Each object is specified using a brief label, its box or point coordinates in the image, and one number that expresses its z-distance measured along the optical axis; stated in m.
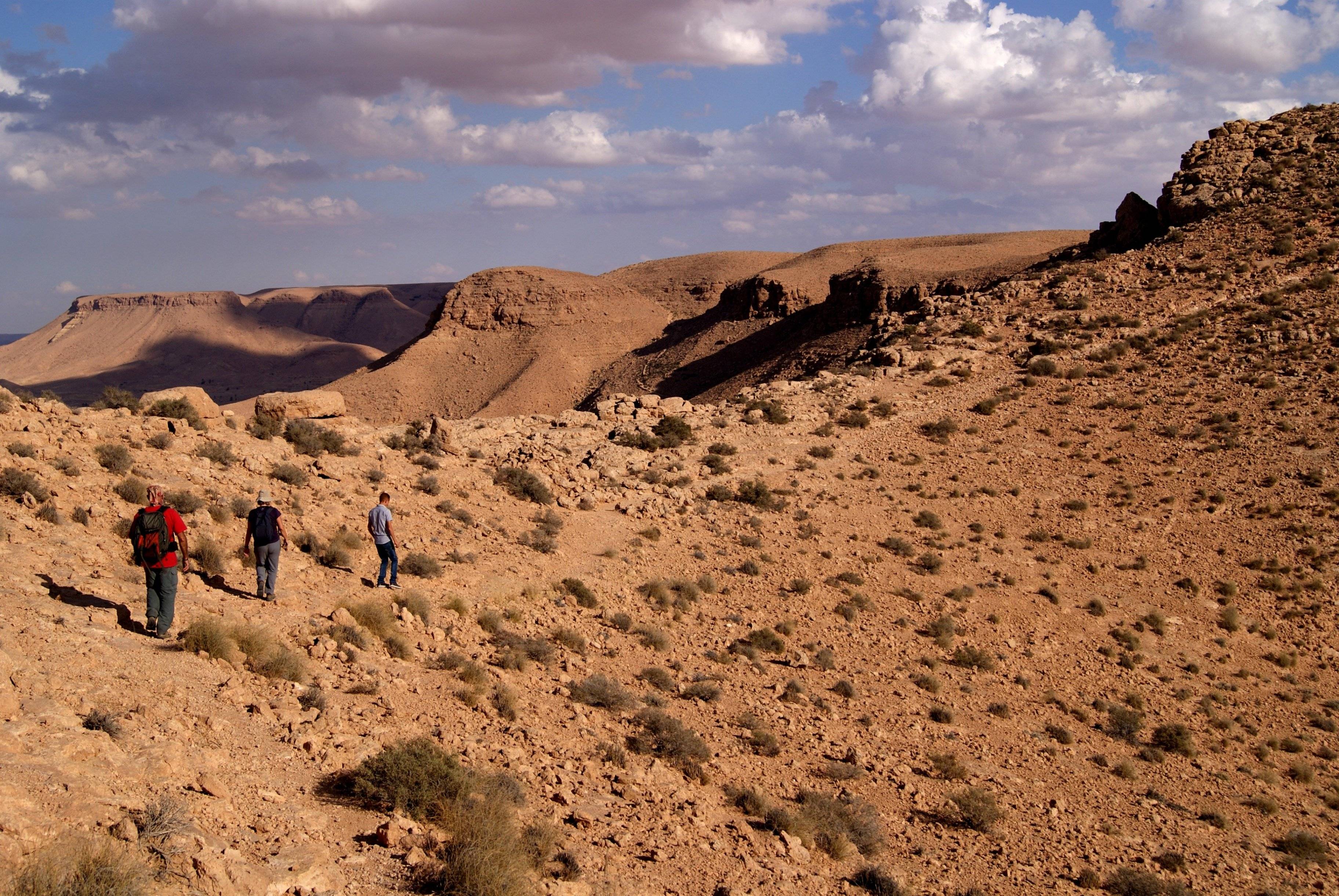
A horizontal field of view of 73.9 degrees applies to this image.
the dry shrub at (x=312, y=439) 14.79
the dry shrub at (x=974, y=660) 13.02
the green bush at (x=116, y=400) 14.45
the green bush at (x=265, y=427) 14.83
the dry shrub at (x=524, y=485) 15.74
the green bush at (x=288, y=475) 13.37
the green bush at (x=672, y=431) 19.75
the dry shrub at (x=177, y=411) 14.11
